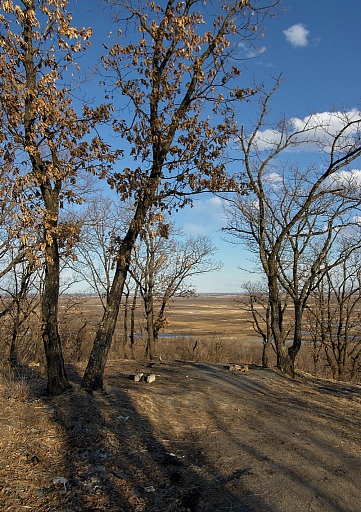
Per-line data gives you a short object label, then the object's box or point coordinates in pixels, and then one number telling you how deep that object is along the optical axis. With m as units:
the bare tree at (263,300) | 19.72
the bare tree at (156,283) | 18.75
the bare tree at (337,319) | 19.49
